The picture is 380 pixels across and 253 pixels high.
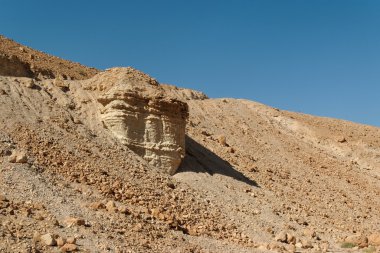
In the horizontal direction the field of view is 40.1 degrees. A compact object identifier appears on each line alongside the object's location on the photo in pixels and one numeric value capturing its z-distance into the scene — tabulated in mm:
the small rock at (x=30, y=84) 18141
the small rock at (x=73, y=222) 11031
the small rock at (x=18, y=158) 13062
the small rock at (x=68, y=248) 9745
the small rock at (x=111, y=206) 12647
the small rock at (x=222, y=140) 25672
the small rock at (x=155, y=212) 13734
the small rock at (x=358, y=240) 16984
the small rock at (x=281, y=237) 15648
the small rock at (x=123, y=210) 12766
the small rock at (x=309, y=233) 16969
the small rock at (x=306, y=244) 15547
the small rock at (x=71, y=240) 10078
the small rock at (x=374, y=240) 17266
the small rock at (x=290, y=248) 14625
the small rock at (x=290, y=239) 15728
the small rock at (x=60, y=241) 9875
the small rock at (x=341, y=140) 33031
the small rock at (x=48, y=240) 9742
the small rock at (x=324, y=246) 15567
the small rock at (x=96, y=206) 12437
